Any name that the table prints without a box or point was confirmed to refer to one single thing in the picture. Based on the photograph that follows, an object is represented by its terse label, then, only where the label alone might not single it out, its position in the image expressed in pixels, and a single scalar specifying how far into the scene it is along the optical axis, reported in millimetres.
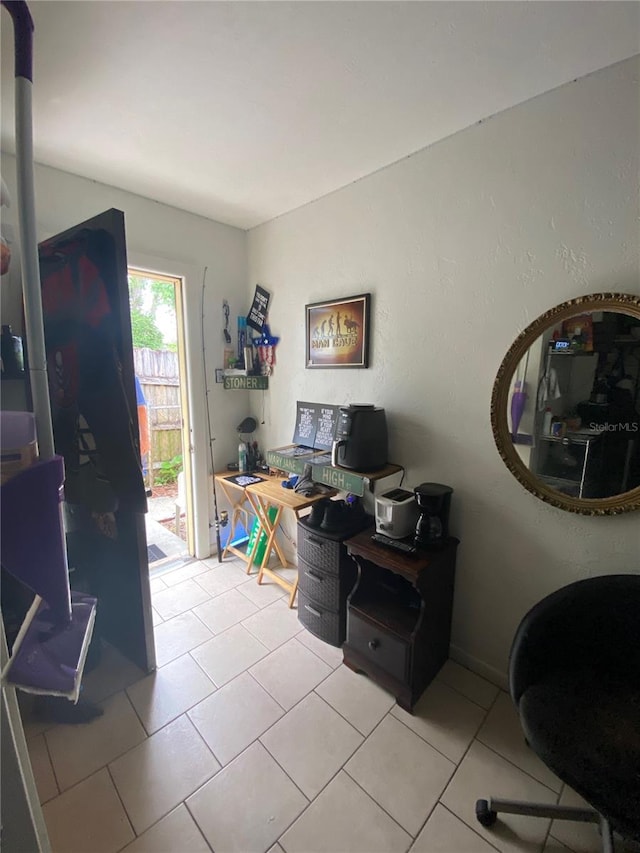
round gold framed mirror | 1241
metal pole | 585
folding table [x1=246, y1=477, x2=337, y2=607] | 2064
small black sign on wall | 2582
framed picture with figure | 1998
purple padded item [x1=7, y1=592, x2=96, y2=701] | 602
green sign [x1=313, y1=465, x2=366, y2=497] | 1762
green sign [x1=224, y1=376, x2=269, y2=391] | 2625
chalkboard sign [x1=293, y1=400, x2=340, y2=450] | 2217
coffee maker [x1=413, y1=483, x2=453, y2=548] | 1631
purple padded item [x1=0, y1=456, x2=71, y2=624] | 538
